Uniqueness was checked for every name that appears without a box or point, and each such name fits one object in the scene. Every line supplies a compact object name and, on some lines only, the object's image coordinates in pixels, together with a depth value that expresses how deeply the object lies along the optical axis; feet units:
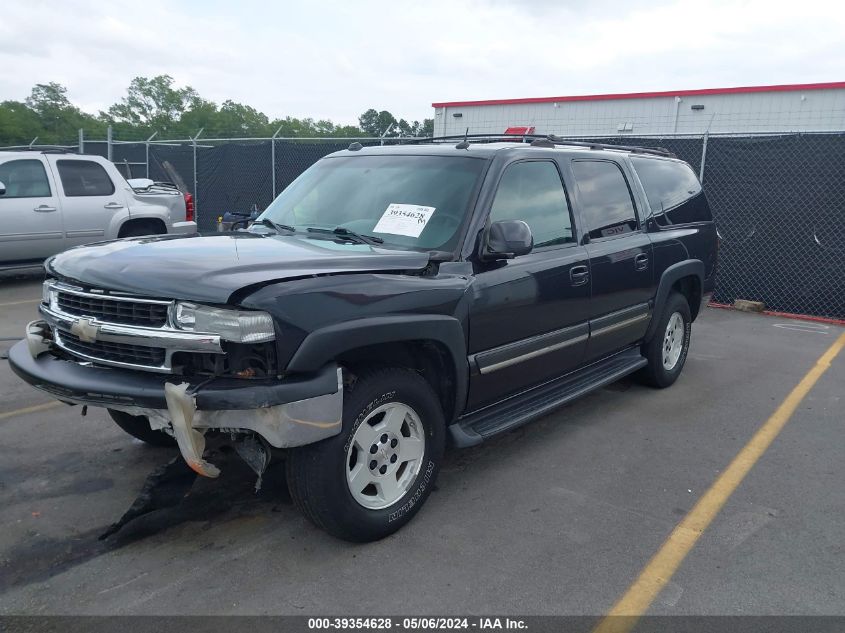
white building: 57.88
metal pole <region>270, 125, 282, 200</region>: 43.79
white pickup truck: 31.30
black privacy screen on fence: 30.40
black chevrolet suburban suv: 9.48
